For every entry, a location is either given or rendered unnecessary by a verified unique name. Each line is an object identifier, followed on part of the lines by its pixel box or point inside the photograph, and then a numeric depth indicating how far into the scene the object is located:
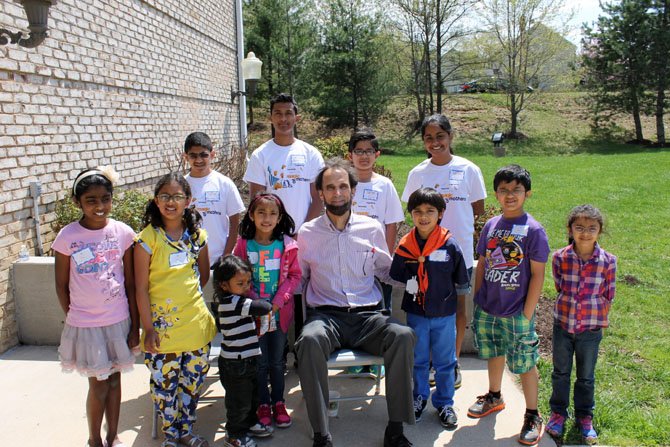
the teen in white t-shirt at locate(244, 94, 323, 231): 3.97
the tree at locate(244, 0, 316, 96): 25.94
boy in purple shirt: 3.10
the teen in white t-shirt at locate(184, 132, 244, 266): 3.77
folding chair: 3.10
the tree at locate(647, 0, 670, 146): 21.86
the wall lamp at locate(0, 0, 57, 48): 4.10
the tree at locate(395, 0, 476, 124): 24.70
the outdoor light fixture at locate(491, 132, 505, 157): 20.41
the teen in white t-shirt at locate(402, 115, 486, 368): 3.71
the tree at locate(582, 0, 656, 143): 22.25
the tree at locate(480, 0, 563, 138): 23.69
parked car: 24.84
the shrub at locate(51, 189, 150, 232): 5.18
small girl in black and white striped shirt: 3.00
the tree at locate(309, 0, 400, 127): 24.75
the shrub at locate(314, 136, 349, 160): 11.94
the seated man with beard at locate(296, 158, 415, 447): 2.98
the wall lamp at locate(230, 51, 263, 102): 12.91
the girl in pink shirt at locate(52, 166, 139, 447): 2.84
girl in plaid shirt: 3.04
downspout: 14.01
